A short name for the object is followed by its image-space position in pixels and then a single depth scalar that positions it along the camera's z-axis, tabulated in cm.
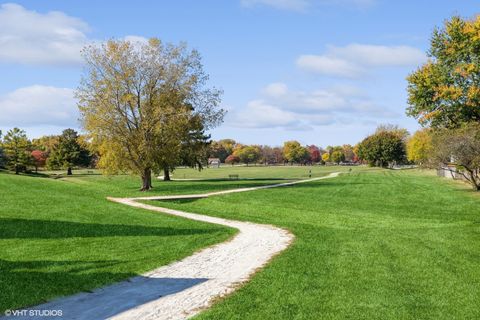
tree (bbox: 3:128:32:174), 7300
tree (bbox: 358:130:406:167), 11576
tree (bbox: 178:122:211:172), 4831
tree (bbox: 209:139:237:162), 18512
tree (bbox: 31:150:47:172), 9421
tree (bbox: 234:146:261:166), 17512
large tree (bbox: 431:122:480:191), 3584
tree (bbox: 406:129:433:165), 9712
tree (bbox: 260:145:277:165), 19009
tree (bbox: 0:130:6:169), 6539
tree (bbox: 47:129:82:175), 8194
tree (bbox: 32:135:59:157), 9937
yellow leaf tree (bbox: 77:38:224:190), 3838
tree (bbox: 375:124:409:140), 14976
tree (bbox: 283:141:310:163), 17725
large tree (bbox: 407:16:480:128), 2800
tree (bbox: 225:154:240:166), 17725
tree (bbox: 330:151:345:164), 19462
